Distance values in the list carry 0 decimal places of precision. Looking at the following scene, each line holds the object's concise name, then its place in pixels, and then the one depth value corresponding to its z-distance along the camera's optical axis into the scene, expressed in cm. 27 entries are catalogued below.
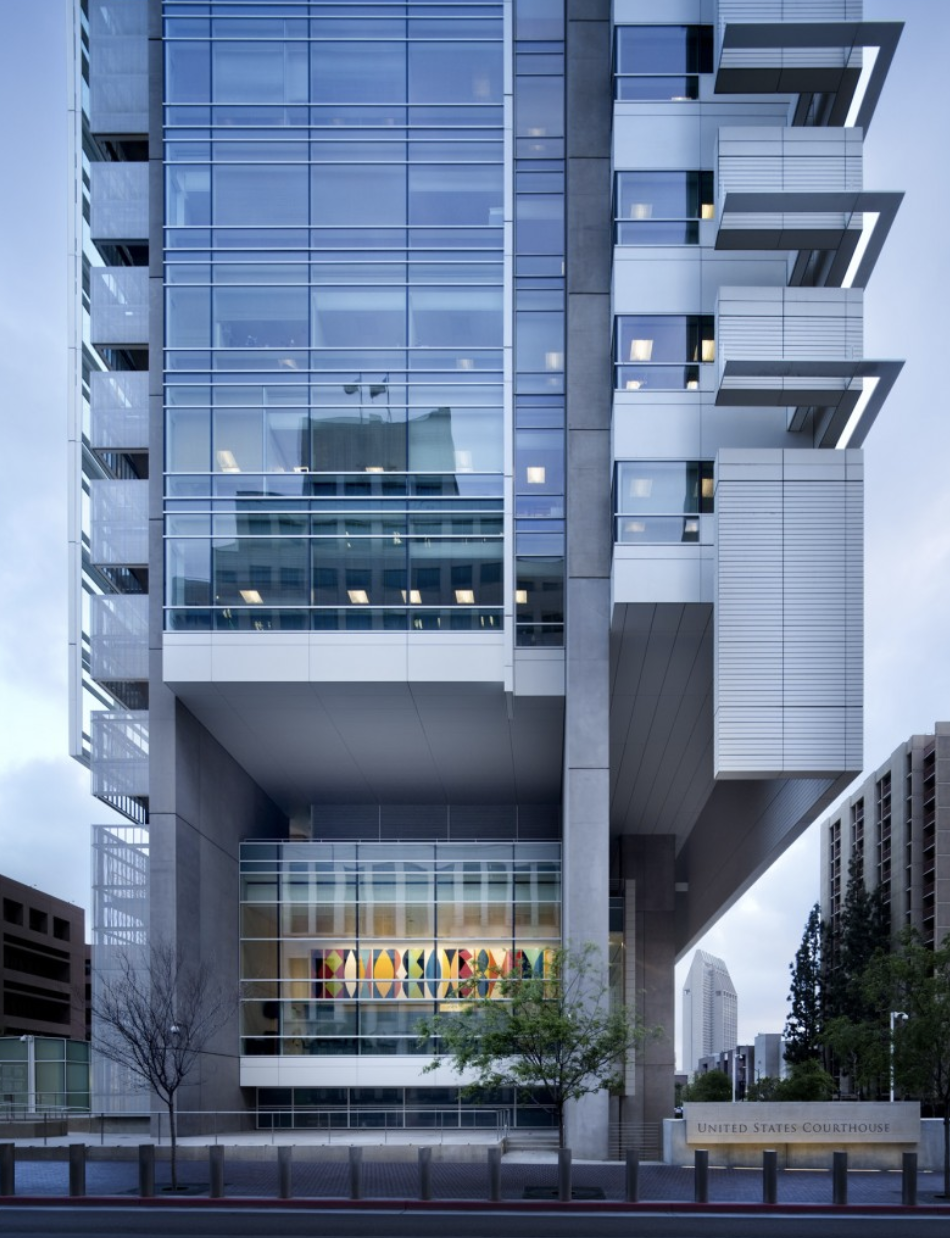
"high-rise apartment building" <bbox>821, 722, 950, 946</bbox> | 9606
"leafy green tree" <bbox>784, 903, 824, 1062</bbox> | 9206
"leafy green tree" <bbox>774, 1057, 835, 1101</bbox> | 3344
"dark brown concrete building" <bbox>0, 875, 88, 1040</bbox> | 9625
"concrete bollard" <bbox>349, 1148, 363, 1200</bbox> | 2130
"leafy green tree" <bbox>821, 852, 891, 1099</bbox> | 8524
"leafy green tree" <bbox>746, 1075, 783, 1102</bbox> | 3841
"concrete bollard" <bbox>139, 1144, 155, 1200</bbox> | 2155
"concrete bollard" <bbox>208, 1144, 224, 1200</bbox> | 2144
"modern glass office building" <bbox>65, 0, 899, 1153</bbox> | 3012
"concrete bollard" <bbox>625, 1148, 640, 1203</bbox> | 2112
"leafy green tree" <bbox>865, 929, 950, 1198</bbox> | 2517
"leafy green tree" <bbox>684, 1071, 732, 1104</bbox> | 5453
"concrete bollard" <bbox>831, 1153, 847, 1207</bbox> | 2112
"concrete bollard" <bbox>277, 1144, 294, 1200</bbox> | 2142
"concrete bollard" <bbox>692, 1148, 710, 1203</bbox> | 2100
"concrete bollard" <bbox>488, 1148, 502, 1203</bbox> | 2116
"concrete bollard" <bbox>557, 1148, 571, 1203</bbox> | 2150
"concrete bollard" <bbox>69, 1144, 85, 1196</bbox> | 2162
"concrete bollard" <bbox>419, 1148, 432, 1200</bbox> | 2111
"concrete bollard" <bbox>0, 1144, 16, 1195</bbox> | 2166
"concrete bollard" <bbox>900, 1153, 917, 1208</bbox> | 2092
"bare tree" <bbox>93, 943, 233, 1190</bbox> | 2686
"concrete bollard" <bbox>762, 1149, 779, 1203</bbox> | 2089
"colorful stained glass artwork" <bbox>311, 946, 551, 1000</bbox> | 4028
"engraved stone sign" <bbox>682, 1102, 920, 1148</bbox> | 2623
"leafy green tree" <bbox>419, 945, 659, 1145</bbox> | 2528
